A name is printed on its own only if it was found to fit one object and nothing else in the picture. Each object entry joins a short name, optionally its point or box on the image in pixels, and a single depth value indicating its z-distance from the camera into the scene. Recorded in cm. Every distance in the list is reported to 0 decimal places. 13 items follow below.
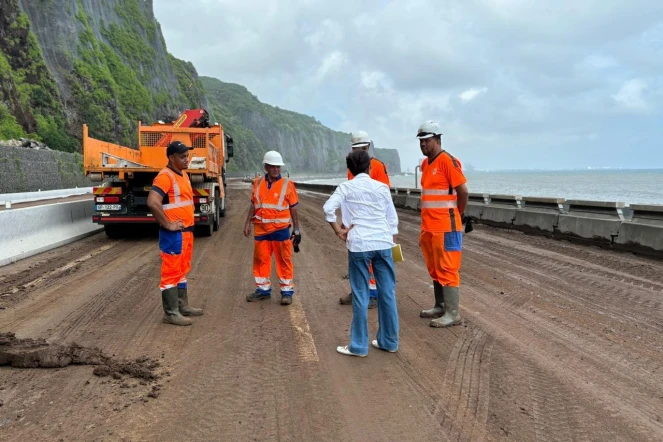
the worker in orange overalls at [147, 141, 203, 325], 525
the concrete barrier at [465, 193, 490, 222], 1655
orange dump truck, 1144
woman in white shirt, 444
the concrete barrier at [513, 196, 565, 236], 1257
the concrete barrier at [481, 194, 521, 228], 1464
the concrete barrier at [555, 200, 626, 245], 1062
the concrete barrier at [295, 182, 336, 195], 4453
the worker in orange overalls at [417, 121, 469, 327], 531
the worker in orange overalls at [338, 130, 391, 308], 583
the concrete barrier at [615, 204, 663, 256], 941
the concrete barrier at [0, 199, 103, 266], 893
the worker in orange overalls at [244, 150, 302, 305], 629
